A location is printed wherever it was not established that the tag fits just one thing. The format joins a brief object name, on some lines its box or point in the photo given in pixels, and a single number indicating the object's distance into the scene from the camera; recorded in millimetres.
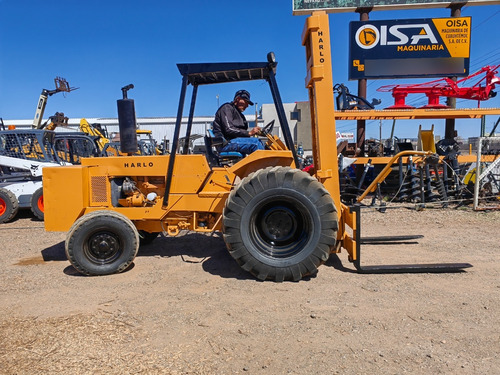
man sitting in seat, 5031
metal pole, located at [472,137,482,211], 8859
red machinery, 11016
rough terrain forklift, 4375
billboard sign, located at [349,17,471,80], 11734
